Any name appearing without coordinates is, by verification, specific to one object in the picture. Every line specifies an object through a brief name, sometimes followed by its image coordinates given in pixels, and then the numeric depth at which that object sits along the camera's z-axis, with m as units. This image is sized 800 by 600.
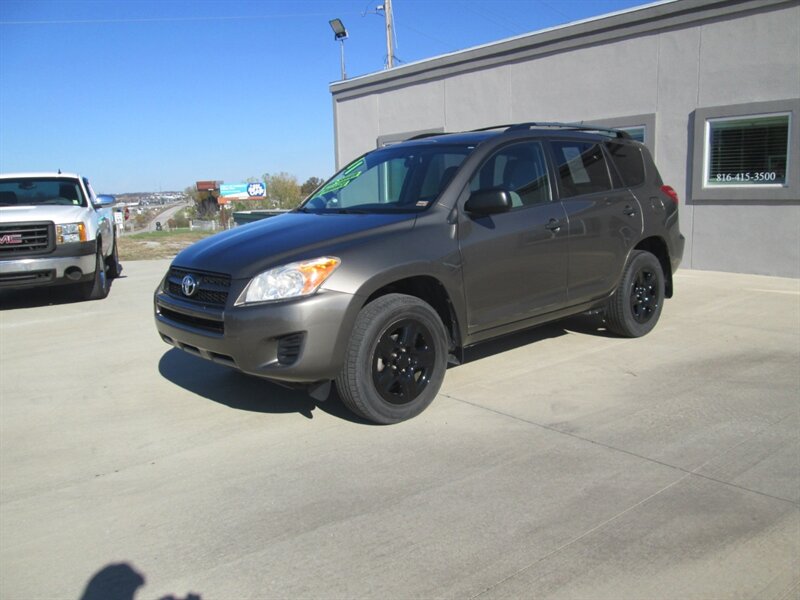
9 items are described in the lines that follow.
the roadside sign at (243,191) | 52.03
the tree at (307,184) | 68.51
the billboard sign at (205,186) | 68.22
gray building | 9.38
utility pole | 27.39
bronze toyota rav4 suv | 3.96
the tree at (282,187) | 68.12
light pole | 18.59
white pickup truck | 8.49
